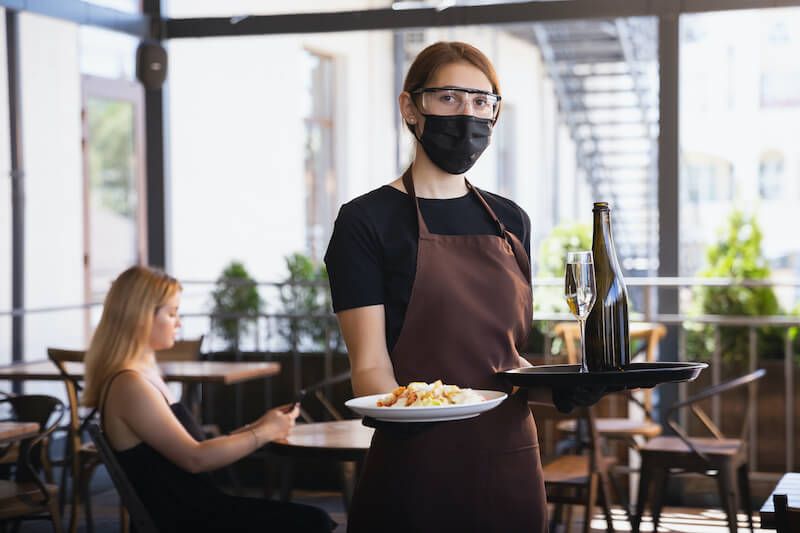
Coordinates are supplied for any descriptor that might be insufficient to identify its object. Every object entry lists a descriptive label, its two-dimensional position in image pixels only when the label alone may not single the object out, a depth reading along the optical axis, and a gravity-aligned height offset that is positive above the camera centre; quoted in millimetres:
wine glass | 1916 -79
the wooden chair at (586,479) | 4195 -868
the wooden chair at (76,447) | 4797 -868
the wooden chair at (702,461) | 4555 -881
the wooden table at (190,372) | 4977 -593
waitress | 1875 -138
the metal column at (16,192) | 7262 +280
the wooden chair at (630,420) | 5211 -801
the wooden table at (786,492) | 2207 -538
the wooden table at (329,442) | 3355 -606
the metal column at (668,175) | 5762 +288
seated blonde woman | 2930 -527
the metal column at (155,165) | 6523 +398
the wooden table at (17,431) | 3558 -593
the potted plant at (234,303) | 6473 -378
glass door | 8453 +412
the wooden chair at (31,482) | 3738 -813
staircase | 11562 +1235
